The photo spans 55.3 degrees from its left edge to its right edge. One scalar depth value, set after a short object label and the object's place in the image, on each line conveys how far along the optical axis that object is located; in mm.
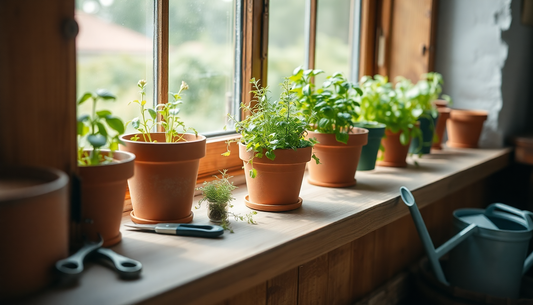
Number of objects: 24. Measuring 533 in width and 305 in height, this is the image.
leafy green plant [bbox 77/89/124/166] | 956
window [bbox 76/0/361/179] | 1275
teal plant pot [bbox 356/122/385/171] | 1694
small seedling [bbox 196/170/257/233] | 1190
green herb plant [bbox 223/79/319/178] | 1256
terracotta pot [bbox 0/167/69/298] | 766
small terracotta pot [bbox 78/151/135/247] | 964
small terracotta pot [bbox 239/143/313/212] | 1258
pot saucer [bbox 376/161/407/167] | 1874
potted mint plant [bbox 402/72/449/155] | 1969
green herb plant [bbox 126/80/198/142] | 1168
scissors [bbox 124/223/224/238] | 1088
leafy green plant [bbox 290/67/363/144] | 1448
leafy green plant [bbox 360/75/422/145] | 1814
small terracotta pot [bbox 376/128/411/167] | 1849
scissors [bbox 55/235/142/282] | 830
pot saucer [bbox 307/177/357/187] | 1547
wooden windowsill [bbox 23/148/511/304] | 836
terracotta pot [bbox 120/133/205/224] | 1091
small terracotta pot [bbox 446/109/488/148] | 2182
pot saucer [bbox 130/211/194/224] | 1144
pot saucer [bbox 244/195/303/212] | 1291
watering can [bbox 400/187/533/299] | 1684
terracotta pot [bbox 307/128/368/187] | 1496
